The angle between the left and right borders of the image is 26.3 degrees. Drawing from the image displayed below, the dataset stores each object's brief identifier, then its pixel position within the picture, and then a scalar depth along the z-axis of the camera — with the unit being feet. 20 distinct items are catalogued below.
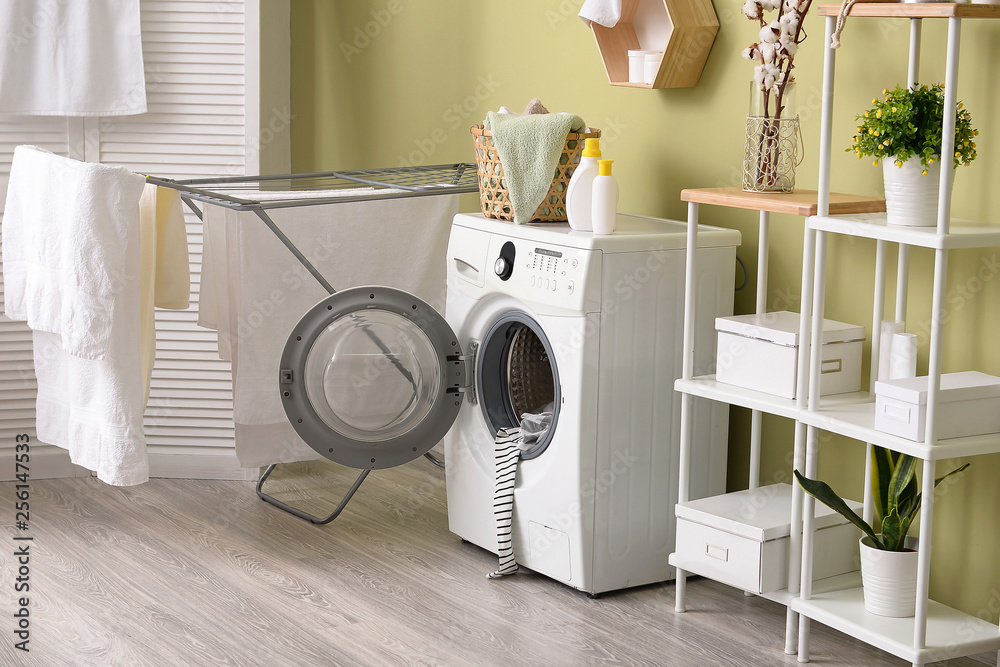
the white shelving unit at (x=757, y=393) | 13.78
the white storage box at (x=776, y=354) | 14.22
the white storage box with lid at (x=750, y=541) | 14.20
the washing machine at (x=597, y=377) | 15.43
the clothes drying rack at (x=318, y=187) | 17.07
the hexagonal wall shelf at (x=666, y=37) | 16.65
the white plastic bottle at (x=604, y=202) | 15.57
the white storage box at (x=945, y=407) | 12.47
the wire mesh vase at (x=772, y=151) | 14.81
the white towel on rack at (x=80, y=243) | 16.07
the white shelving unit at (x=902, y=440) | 12.08
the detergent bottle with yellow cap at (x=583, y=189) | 15.97
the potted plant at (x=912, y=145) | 12.44
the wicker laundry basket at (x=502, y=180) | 16.61
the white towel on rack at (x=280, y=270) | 18.42
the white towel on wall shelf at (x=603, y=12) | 17.01
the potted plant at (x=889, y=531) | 13.39
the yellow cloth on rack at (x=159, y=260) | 17.34
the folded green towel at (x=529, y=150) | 16.23
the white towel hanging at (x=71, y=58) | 20.05
